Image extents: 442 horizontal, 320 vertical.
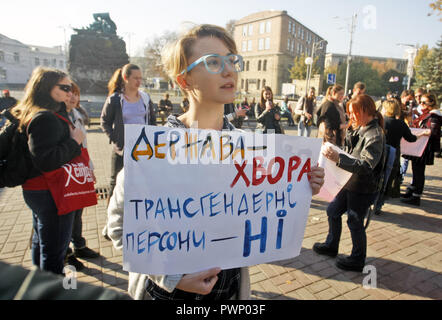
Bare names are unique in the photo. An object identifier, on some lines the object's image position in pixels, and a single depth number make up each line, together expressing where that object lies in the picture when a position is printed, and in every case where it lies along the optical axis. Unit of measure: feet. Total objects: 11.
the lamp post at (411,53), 74.40
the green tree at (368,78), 184.03
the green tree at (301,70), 160.66
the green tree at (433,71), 116.47
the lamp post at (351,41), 81.77
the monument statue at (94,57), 65.67
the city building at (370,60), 270.46
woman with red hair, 9.34
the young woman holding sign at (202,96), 4.29
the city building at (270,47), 177.82
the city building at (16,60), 200.80
